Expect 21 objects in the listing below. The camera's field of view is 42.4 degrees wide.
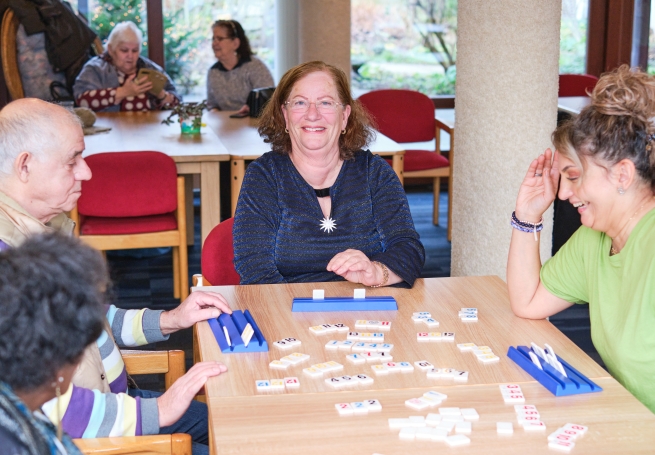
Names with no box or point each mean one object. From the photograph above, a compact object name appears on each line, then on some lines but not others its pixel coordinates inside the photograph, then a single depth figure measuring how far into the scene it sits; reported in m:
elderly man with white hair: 1.91
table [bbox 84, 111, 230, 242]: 4.96
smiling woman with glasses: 2.88
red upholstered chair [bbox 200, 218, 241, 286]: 3.02
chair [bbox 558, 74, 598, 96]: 7.84
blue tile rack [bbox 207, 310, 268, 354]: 2.12
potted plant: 5.67
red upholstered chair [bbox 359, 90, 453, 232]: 6.69
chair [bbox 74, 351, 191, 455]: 1.76
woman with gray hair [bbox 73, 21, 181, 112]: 6.52
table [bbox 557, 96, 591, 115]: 6.39
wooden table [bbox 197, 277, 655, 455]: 1.64
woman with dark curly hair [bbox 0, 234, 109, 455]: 1.15
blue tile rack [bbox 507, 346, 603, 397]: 1.86
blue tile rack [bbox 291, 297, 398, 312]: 2.44
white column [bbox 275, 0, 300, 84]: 8.20
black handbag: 6.24
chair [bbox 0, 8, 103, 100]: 6.72
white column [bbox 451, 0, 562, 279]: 3.61
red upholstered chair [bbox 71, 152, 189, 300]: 4.53
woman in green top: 2.02
